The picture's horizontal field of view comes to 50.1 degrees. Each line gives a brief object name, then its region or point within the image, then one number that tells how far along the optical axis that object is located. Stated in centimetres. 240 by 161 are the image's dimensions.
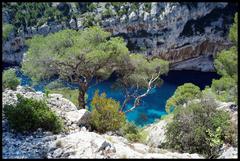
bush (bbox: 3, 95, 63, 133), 776
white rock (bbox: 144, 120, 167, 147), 935
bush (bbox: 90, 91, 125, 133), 875
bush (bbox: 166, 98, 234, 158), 818
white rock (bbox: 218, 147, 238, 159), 716
